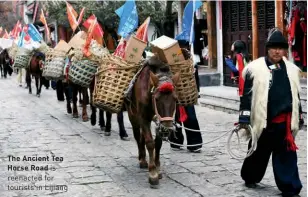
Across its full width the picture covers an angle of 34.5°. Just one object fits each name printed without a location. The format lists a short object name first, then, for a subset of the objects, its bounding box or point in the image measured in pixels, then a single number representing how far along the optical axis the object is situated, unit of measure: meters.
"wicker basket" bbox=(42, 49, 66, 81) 12.04
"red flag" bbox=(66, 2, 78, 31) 12.95
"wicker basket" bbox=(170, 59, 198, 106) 6.38
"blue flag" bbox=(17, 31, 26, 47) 17.56
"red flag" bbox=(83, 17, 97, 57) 9.11
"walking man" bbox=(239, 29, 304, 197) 5.43
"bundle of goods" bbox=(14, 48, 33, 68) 17.27
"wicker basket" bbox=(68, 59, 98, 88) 9.65
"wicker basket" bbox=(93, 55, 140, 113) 6.70
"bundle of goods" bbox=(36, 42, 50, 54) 17.12
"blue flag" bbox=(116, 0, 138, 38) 8.63
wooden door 15.51
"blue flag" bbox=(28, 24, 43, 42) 17.02
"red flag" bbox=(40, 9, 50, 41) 17.49
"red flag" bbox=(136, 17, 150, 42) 8.06
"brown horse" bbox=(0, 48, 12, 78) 29.58
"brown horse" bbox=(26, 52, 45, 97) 17.08
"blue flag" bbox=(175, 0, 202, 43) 8.31
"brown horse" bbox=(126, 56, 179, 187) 5.68
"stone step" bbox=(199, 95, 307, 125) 12.82
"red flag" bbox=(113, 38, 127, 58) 7.61
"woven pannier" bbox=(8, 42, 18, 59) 21.74
